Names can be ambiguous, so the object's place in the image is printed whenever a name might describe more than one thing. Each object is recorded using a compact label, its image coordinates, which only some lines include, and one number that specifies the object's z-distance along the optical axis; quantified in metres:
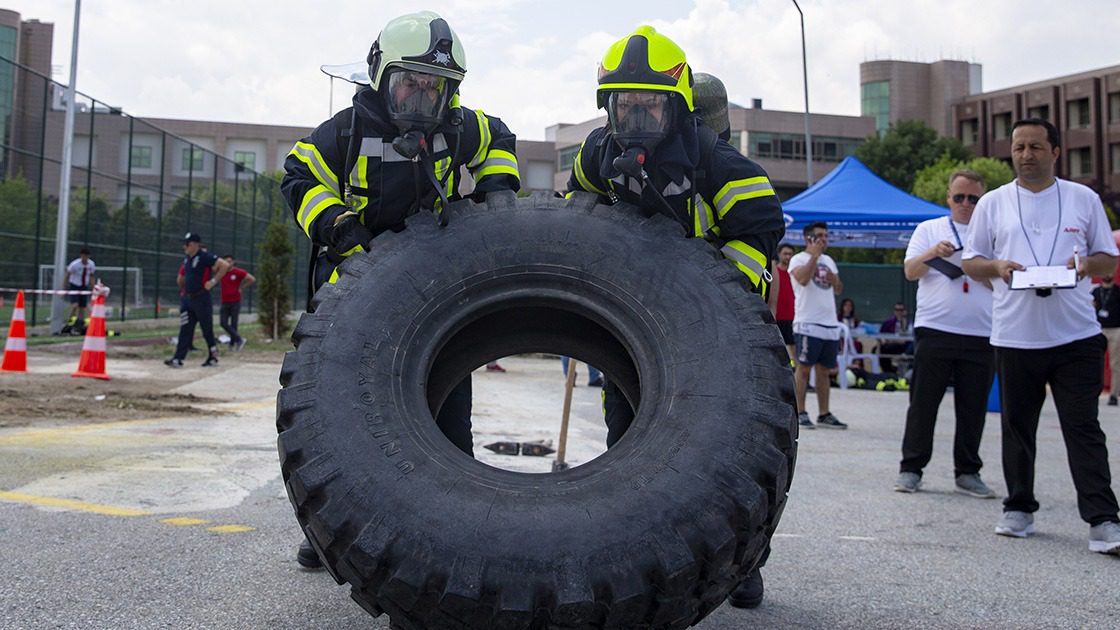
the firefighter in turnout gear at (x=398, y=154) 3.59
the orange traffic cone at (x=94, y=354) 12.41
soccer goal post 21.81
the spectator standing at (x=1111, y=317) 14.66
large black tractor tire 2.50
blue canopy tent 15.86
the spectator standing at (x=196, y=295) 14.95
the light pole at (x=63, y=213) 19.73
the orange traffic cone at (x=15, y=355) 12.52
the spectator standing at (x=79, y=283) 20.17
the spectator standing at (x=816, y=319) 10.07
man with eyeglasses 6.51
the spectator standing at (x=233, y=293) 18.06
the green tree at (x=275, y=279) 21.98
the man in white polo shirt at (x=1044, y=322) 5.11
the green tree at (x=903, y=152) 61.66
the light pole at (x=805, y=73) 30.84
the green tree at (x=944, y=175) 53.22
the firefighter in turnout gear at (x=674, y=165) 3.47
